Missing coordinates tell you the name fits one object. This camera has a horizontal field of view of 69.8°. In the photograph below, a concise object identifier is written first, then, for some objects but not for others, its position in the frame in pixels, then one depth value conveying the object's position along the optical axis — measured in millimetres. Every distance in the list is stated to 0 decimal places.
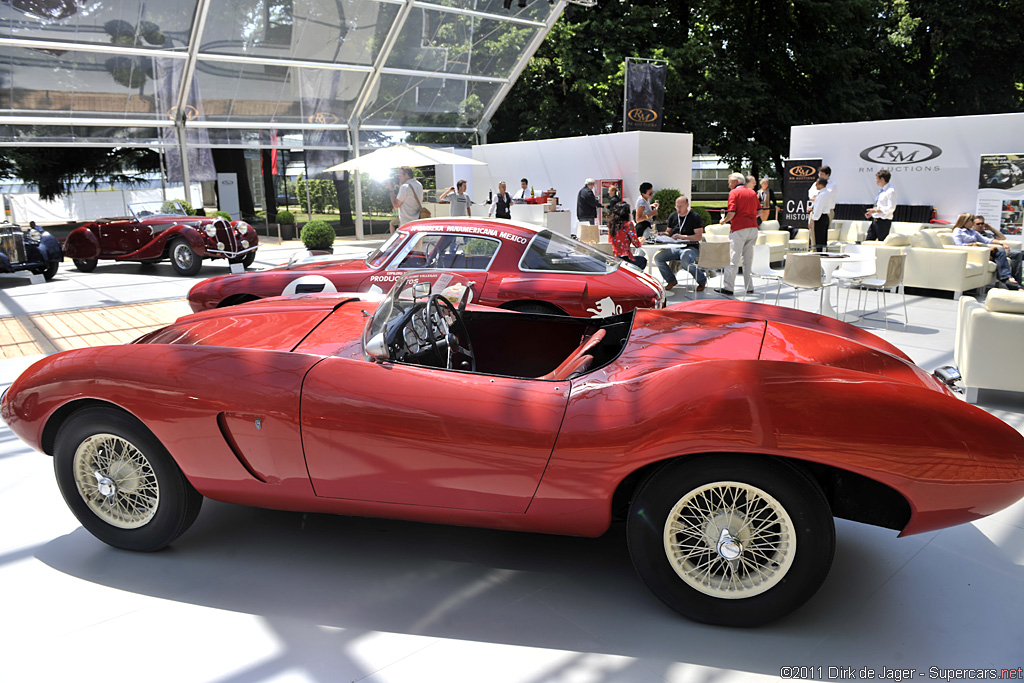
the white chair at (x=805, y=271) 7941
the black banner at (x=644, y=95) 19234
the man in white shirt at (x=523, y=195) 18931
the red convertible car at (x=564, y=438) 2568
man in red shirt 9734
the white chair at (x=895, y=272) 7828
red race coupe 6285
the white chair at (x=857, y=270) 8695
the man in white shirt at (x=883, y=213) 12539
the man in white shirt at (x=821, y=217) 13070
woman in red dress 8945
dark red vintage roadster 12883
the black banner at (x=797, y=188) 17719
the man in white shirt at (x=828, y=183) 12398
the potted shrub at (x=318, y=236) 15211
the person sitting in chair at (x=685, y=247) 9547
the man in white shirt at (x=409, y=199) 11273
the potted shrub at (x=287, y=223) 19875
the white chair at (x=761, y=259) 10633
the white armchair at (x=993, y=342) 5125
